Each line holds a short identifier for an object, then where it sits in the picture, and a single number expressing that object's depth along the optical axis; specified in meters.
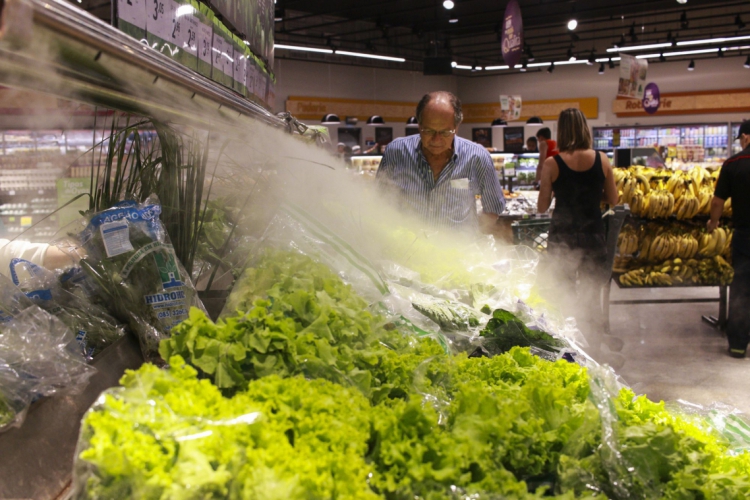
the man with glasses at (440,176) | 3.80
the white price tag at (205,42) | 2.19
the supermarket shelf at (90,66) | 0.80
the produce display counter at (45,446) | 1.07
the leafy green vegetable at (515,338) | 1.83
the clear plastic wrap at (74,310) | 1.49
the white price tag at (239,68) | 2.89
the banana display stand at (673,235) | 6.31
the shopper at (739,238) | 5.37
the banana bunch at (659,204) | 6.25
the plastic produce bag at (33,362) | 1.15
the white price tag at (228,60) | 2.61
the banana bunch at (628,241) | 6.58
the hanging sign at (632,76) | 12.66
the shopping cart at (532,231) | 5.67
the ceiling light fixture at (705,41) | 13.57
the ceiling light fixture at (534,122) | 16.90
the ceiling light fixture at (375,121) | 18.31
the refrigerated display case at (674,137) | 17.83
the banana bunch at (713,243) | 6.46
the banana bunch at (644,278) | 6.51
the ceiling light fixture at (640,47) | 13.05
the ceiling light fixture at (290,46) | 12.85
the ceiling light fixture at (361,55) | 15.10
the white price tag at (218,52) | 2.41
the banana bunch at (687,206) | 6.25
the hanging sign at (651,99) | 16.80
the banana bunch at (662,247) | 6.45
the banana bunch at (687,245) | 6.42
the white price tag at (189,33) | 1.99
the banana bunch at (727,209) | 6.29
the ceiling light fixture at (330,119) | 16.86
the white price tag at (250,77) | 3.23
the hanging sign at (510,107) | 16.38
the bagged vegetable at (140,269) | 1.51
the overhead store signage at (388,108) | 18.84
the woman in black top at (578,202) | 5.05
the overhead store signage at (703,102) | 18.06
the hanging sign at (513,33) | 9.44
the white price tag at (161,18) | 1.67
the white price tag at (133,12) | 1.50
